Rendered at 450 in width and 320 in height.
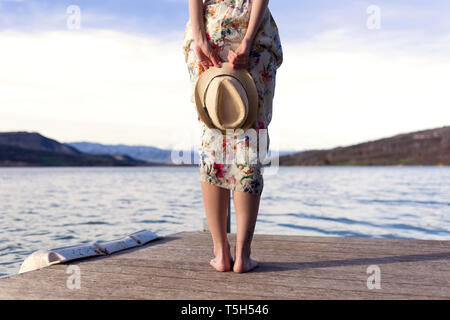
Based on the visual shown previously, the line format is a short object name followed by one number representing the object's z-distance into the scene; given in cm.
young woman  213
